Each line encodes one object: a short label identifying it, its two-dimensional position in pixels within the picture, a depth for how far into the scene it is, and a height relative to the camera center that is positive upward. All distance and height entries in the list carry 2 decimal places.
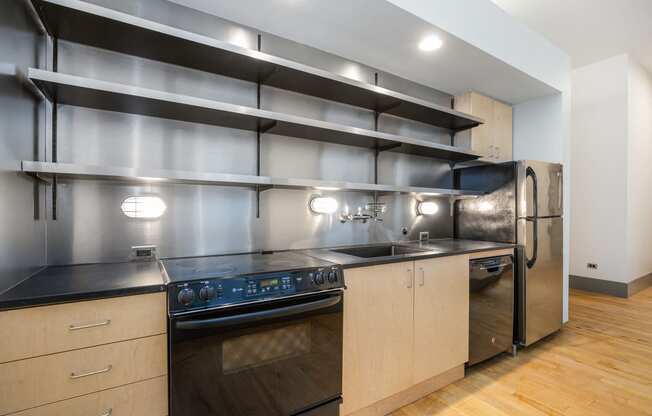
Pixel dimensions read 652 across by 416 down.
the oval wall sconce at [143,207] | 1.71 +0.00
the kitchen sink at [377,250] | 2.28 -0.34
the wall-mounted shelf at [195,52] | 1.39 +0.84
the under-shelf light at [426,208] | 2.87 -0.01
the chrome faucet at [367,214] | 2.46 -0.06
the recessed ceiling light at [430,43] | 2.13 +1.15
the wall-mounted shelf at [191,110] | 1.37 +0.52
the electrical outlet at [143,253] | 1.72 -0.26
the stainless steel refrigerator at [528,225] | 2.63 -0.17
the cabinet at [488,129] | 3.02 +0.79
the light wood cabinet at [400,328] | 1.72 -0.75
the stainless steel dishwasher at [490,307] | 2.29 -0.78
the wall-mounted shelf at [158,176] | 1.31 +0.15
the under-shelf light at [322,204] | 2.30 +0.02
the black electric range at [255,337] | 1.23 -0.58
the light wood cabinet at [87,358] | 1.00 -0.53
